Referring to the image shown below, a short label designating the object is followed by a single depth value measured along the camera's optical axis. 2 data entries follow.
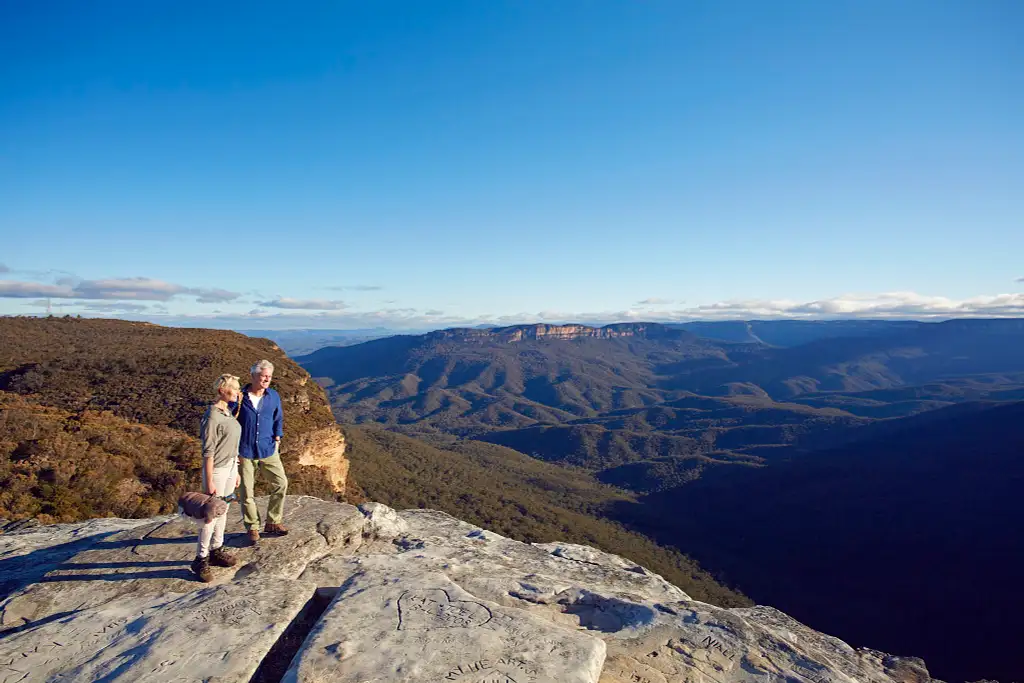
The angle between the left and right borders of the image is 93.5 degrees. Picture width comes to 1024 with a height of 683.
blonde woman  6.77
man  7.56
